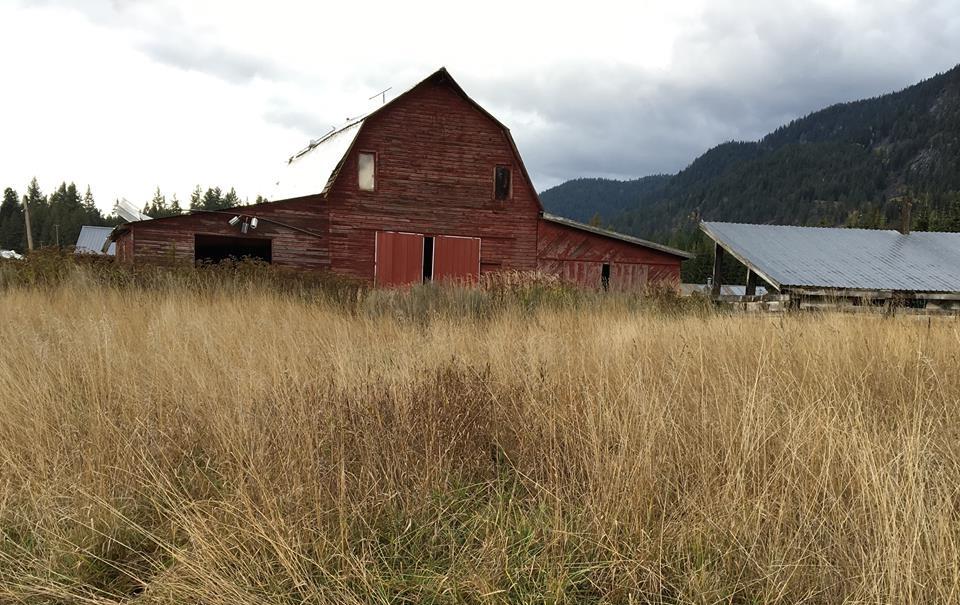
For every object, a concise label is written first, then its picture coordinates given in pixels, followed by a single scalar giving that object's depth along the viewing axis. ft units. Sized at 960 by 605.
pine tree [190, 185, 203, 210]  411.05
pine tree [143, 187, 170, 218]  386.24
